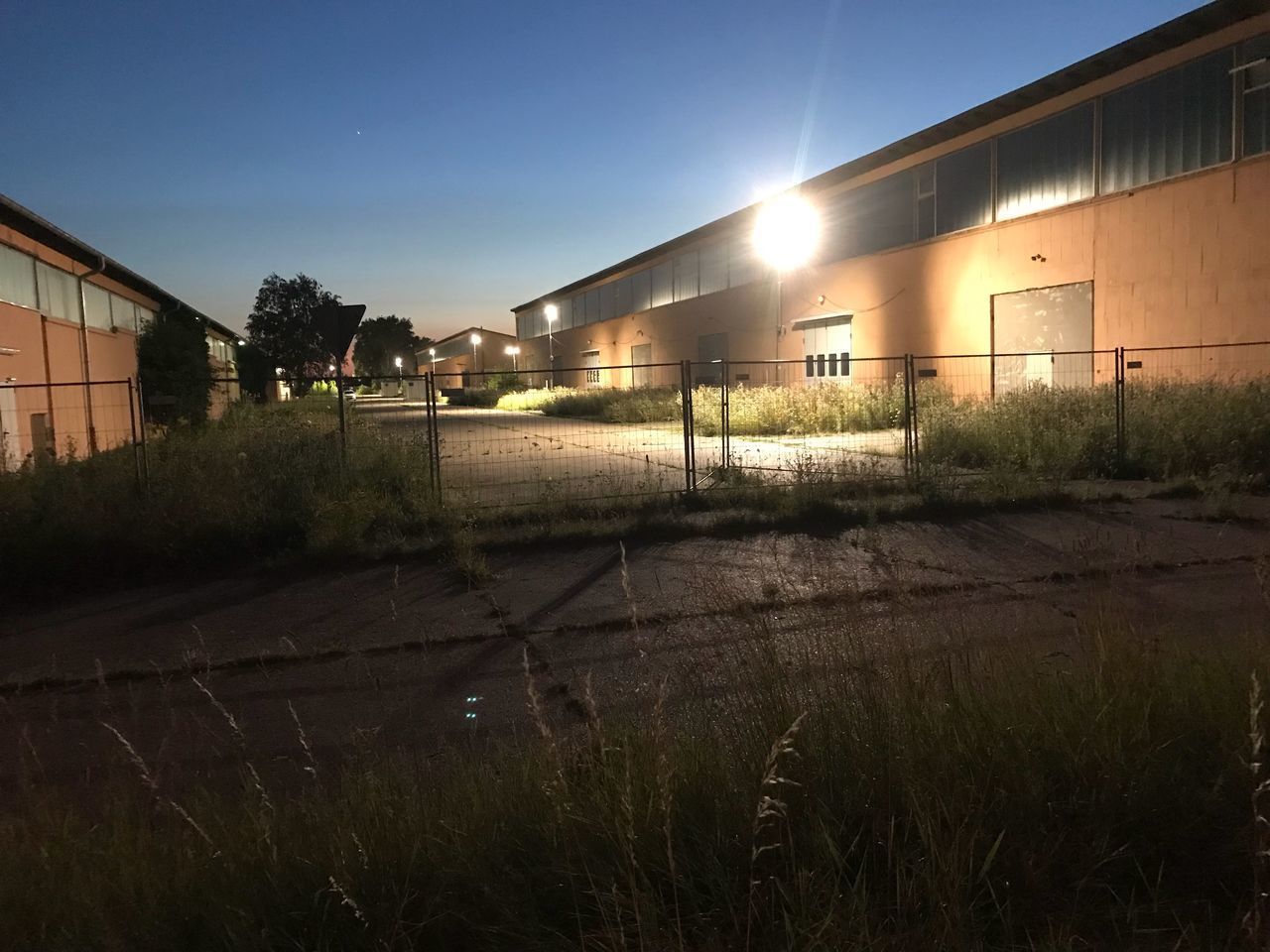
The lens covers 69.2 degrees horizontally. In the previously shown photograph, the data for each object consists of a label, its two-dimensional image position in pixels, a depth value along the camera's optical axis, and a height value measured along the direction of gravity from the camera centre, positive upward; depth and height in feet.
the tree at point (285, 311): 281.74 +30.83
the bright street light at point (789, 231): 105.27 +18.87
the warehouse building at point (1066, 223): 56.65 +12.51
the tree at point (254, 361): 197.16 +13.03
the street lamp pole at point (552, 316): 220.51 +20.75
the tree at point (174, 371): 94.79 +4.90
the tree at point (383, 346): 477.77 +32.13
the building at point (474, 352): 291.99 +18.28
